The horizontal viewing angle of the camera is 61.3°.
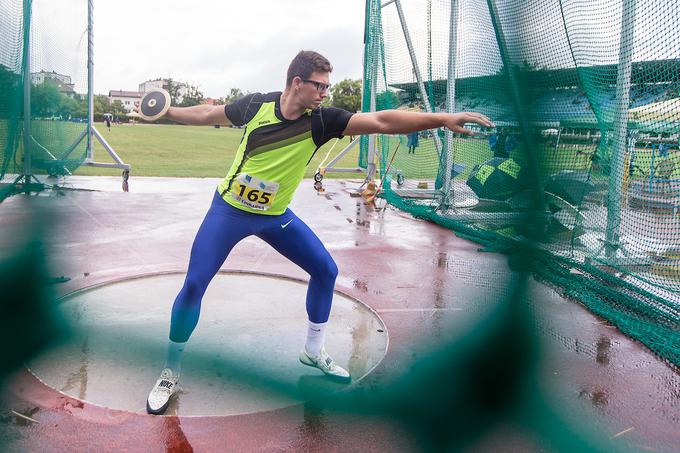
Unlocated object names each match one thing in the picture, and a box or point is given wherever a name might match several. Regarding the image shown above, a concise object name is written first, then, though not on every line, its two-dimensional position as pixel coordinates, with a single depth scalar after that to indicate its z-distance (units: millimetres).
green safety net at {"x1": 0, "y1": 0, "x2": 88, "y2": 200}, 9047
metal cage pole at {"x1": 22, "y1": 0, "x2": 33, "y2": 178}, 9273
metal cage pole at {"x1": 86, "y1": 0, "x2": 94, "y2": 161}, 11422
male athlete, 3260
